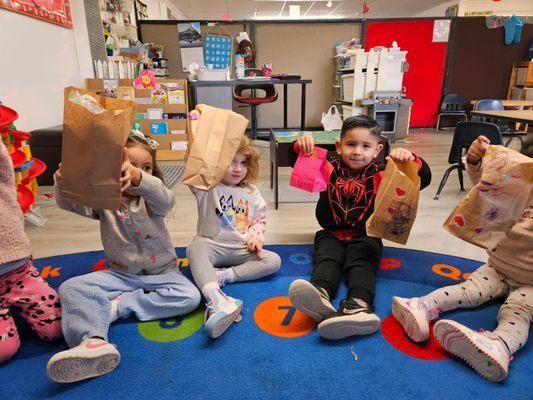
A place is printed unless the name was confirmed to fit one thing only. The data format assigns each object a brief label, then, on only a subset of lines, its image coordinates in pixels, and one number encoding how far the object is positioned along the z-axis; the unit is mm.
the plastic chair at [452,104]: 5125
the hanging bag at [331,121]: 3410
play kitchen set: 4023
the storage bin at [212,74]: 3443
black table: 3426
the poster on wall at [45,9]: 2432
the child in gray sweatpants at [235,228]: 1250
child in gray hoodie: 955
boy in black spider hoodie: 994
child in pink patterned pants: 914
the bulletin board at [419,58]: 5000
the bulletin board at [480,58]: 4941
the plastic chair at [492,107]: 2986
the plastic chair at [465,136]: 1911
